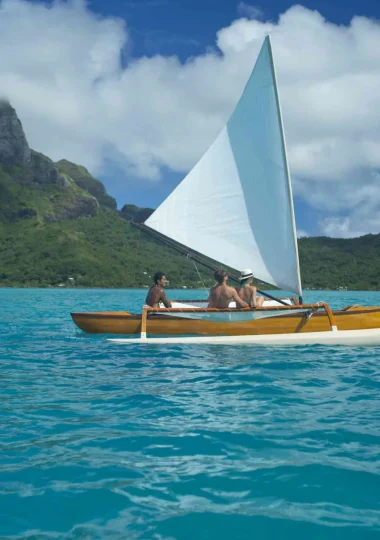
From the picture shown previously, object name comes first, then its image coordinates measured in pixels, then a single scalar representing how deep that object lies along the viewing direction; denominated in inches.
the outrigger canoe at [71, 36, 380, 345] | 557.3
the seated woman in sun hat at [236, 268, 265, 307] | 566.6
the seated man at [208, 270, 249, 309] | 563.2
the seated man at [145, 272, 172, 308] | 593.9
